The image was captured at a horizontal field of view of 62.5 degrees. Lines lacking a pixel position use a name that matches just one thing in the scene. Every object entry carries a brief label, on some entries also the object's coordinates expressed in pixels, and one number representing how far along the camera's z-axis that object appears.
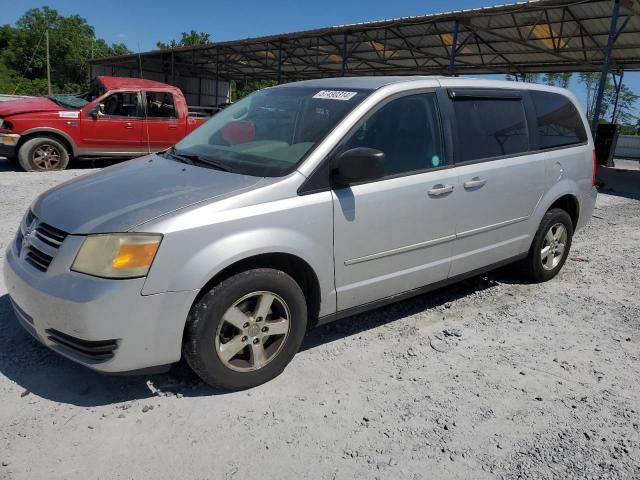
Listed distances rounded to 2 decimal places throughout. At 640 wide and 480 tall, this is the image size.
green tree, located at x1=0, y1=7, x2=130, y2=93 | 46.56
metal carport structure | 13.60
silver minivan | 2.59
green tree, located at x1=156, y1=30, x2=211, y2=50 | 55.75
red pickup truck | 9.27
